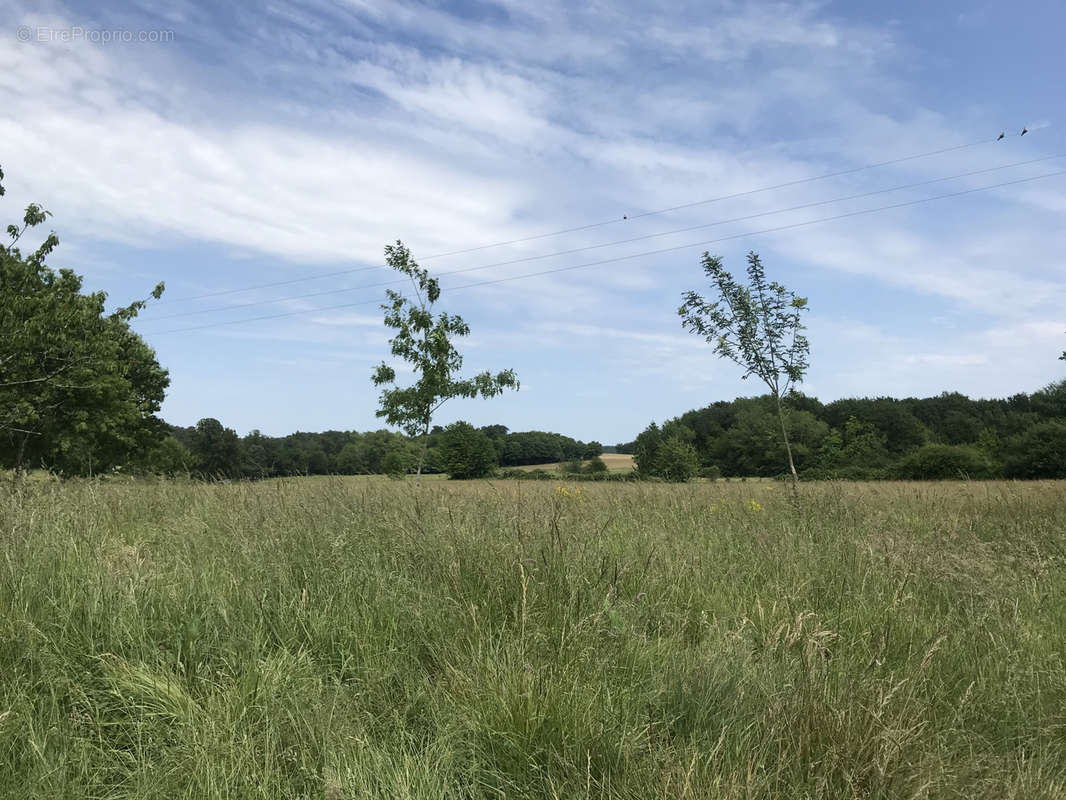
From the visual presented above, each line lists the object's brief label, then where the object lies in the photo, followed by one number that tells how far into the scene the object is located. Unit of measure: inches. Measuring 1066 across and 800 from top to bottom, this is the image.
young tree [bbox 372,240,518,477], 760.3
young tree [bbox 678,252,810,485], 469.7
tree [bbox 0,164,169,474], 631.2
